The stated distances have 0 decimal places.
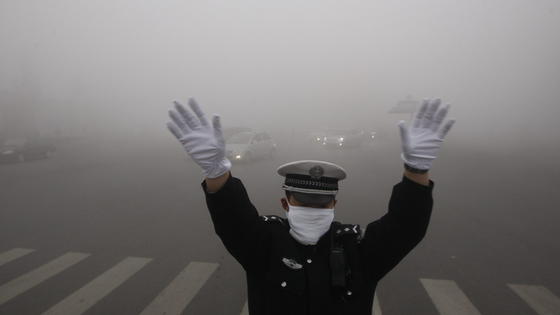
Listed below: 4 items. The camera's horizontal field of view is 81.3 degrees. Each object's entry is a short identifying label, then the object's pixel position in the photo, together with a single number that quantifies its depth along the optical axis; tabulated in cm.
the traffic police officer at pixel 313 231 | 161
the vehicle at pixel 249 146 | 1602
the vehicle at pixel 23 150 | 1750
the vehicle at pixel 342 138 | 2411
